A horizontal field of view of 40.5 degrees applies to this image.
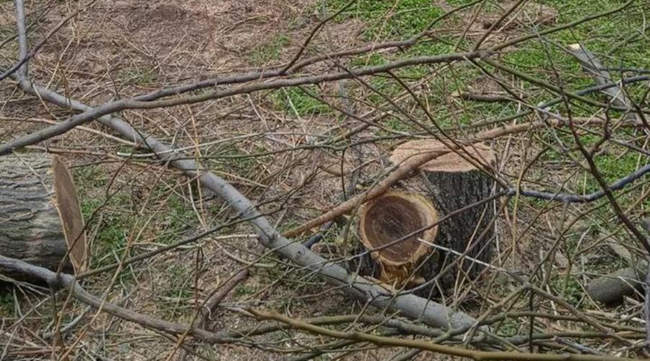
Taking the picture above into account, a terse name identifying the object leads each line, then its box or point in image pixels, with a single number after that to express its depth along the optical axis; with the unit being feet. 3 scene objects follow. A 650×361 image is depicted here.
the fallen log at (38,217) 13.11
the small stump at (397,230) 12.50
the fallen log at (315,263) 11.48
